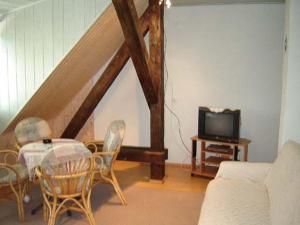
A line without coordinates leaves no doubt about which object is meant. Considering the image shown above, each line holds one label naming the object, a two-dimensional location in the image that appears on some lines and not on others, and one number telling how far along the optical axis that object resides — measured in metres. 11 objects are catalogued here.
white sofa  2.02
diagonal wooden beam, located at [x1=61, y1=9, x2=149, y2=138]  4.27
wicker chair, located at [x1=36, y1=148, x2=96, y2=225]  2.76
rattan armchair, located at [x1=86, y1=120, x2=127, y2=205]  3.43
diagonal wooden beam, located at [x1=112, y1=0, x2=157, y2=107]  2.79
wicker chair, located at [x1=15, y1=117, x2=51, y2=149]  3.71
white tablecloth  2.77
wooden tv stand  4.25
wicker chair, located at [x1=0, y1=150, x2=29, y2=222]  3.10
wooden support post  4.00
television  4.26
